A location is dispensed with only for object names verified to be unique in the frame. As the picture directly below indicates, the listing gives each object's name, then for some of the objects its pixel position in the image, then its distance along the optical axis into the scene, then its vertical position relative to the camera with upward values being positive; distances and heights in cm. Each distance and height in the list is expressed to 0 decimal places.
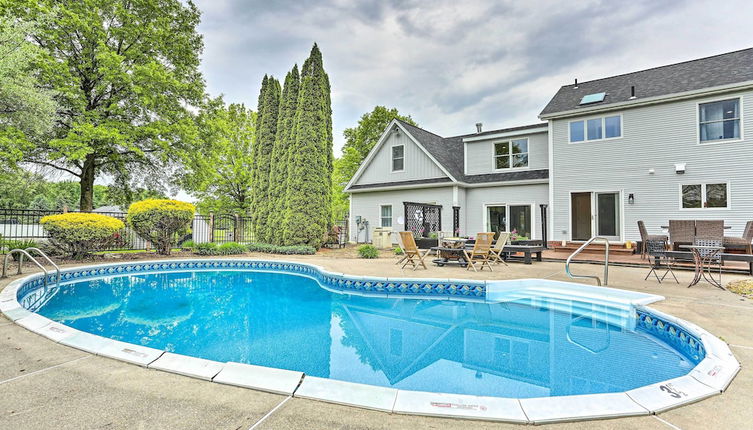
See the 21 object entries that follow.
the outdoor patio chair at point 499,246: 876 -61
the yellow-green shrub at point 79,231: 942 -22
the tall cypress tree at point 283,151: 1464 +330
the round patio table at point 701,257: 600 -63
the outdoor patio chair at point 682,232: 798 -21
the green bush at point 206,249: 1200 -95
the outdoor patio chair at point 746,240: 765 -40
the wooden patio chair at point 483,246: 828 -58
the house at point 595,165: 1008 +223
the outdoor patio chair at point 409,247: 831 -60
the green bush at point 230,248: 1211 -95
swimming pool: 228 -149
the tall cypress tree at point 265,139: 1608 +419
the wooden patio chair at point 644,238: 924 -41
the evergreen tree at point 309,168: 1386 +241
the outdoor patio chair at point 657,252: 659 -60
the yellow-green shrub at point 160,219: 1098 +15
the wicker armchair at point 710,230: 740 -15
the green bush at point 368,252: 1127 -99
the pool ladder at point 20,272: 658 -105
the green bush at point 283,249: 1285 -102
